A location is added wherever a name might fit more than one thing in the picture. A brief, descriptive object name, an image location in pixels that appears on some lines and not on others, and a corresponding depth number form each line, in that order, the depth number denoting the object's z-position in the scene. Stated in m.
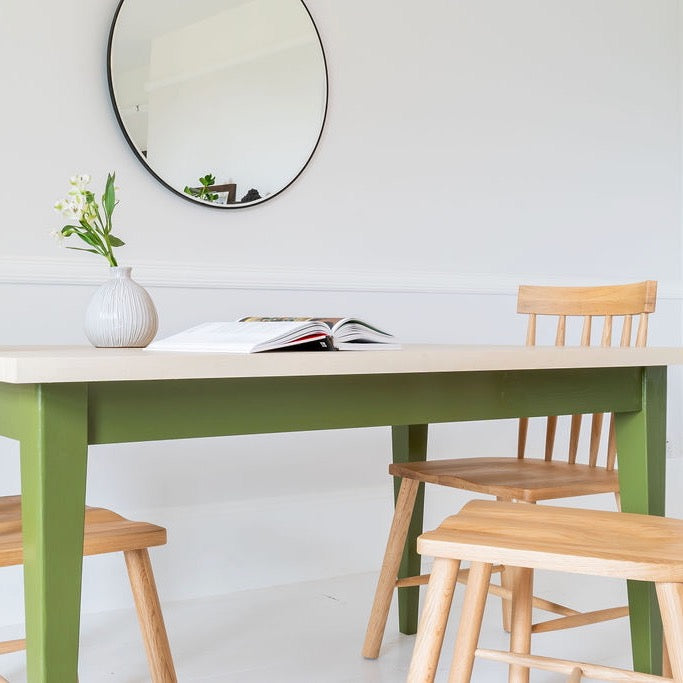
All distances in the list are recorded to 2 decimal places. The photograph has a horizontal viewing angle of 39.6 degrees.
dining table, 1.11
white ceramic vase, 1.68
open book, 1.32
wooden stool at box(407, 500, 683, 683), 1.08
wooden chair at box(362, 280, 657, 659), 1.93
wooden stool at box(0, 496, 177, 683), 1.44
